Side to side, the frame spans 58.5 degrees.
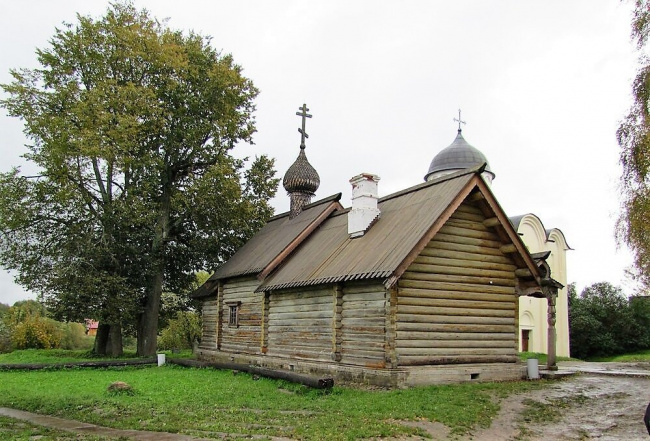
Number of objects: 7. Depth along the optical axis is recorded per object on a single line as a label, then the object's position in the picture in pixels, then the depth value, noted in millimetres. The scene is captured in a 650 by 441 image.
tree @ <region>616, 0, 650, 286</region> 18812
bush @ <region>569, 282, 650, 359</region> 45281
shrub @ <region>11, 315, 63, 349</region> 36112
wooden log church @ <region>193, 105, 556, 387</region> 15359
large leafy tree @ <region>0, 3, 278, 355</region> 26578
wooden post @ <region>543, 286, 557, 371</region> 18930
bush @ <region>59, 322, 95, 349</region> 40281
